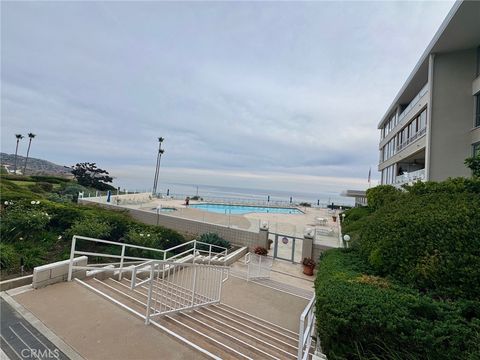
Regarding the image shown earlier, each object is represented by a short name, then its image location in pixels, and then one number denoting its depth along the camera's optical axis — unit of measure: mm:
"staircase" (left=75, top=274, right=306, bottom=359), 3439
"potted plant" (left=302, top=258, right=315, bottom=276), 11188
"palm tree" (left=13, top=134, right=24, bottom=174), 42781
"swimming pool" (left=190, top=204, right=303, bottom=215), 31219
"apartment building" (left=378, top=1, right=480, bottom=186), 11680
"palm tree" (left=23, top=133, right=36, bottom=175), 42750
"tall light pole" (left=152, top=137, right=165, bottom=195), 38088
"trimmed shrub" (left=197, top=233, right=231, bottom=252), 12531
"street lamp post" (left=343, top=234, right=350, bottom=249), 8828
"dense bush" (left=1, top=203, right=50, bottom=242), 8109
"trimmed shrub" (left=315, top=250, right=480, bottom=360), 2613
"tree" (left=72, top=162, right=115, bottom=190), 32062
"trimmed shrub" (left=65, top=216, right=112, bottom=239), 8508
